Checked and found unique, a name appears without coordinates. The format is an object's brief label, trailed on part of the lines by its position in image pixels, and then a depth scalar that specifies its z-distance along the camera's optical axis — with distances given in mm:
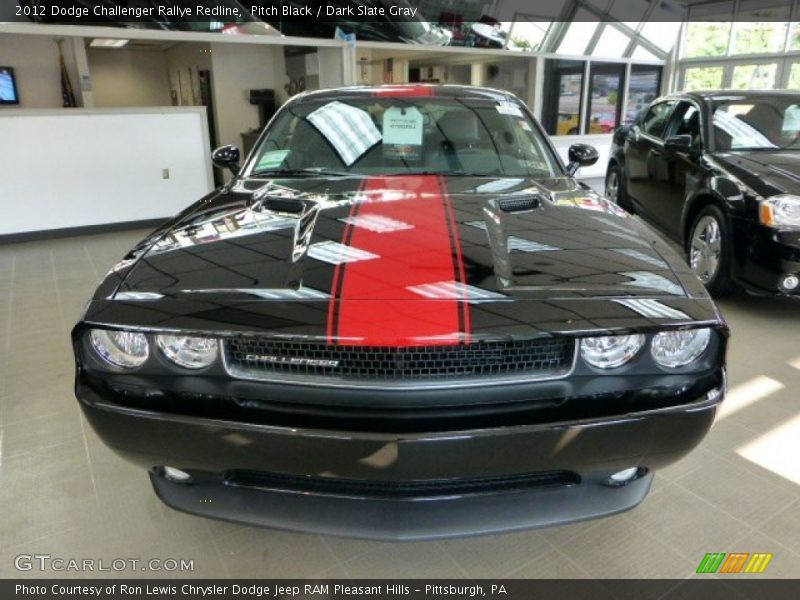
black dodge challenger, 1189
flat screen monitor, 6807
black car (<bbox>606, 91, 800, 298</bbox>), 3098
